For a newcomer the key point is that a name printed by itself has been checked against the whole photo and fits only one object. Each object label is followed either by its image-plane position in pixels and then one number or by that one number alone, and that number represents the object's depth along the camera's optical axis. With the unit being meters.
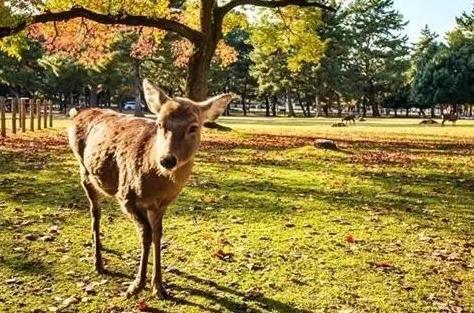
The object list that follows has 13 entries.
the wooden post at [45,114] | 28.70
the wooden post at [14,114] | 22.86
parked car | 86.95
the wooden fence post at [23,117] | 24.50
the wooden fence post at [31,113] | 25.34
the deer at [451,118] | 52.52
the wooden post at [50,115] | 30.54
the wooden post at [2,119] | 21.22
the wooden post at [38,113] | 26.75
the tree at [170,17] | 20.95
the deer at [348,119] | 48.21
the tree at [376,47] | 79.19
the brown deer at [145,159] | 4.88
